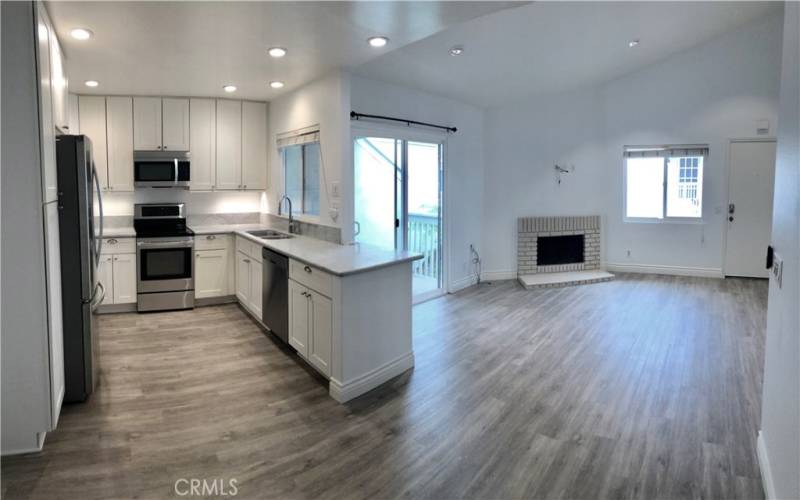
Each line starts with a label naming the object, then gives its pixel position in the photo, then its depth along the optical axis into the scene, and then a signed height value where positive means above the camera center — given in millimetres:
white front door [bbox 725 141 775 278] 7137 +72
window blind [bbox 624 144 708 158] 7461 +926
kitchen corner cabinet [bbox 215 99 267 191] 5945 +769
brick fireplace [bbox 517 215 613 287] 7473 -562
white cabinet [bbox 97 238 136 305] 5258 -682
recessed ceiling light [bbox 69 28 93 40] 3365 +1189
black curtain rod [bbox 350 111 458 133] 4871 +940
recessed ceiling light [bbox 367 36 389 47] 3502 +1202
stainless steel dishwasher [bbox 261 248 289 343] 4047 -743
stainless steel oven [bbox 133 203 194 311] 5359 -686
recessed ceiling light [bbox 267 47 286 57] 3781 +1208
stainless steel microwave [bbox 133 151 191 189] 5625 +434
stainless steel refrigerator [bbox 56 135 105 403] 3037 -349
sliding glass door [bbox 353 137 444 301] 5344 +105
